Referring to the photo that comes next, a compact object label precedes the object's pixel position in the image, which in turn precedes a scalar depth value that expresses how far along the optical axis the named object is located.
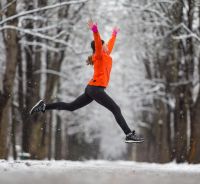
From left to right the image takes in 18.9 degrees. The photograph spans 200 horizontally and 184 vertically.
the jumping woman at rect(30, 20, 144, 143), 9.80
